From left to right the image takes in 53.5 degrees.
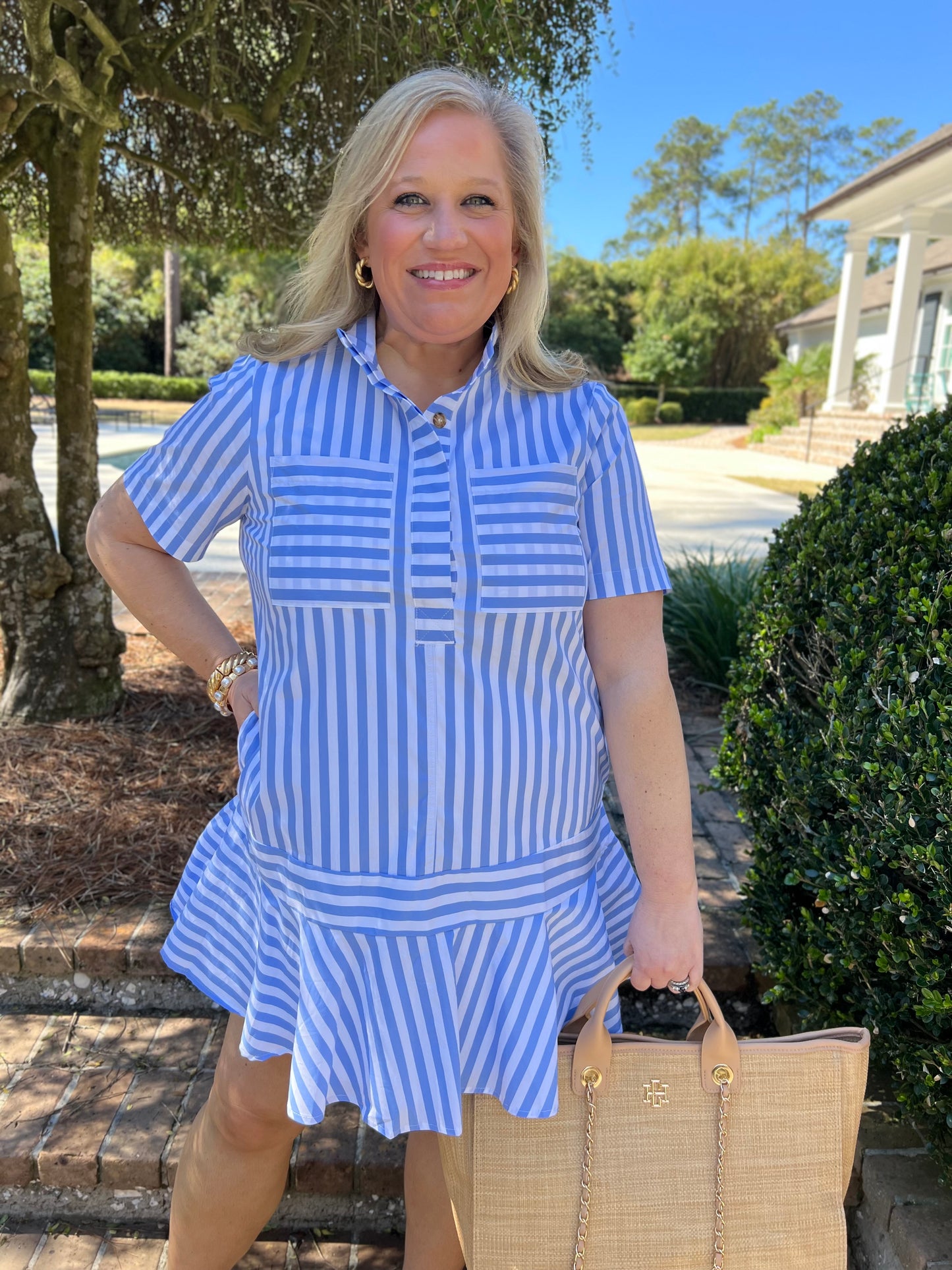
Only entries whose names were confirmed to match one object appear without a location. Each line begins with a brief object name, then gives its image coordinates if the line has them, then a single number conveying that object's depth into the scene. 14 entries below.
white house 17.38
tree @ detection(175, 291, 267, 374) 32.31
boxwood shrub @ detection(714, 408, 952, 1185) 1.66
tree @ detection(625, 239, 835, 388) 35.28
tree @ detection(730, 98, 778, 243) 58.66
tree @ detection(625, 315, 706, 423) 34.97
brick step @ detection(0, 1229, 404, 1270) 1.99
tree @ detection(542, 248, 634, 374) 37.38
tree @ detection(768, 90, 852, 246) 57.66
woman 1.30
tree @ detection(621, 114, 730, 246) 59.12
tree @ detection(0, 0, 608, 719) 3.29
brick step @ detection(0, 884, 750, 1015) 2.58
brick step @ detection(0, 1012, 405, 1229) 2.10
